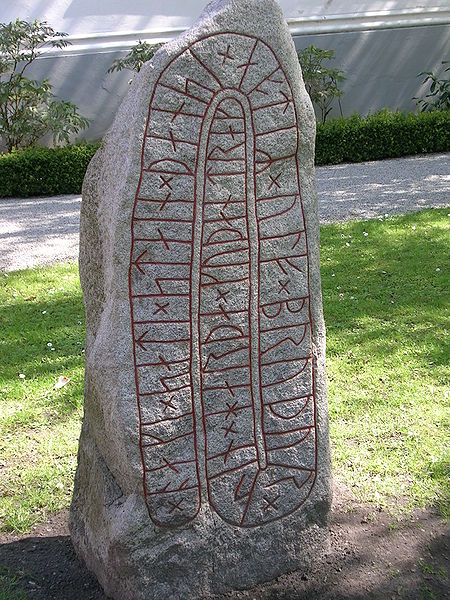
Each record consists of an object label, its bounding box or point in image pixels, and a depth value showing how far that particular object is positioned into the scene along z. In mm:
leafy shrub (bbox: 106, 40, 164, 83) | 11258
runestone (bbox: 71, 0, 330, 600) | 2535
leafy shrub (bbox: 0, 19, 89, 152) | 11086
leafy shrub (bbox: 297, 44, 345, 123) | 12547
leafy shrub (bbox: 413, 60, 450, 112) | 13367
